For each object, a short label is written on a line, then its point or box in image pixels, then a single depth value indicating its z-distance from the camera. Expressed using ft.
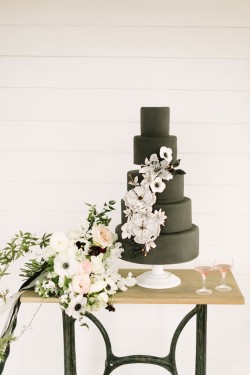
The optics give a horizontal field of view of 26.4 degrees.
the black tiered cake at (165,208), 6.09
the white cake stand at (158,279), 6.38
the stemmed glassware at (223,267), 6.36
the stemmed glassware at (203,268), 6.31
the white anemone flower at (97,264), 6.14
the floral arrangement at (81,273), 6.02
